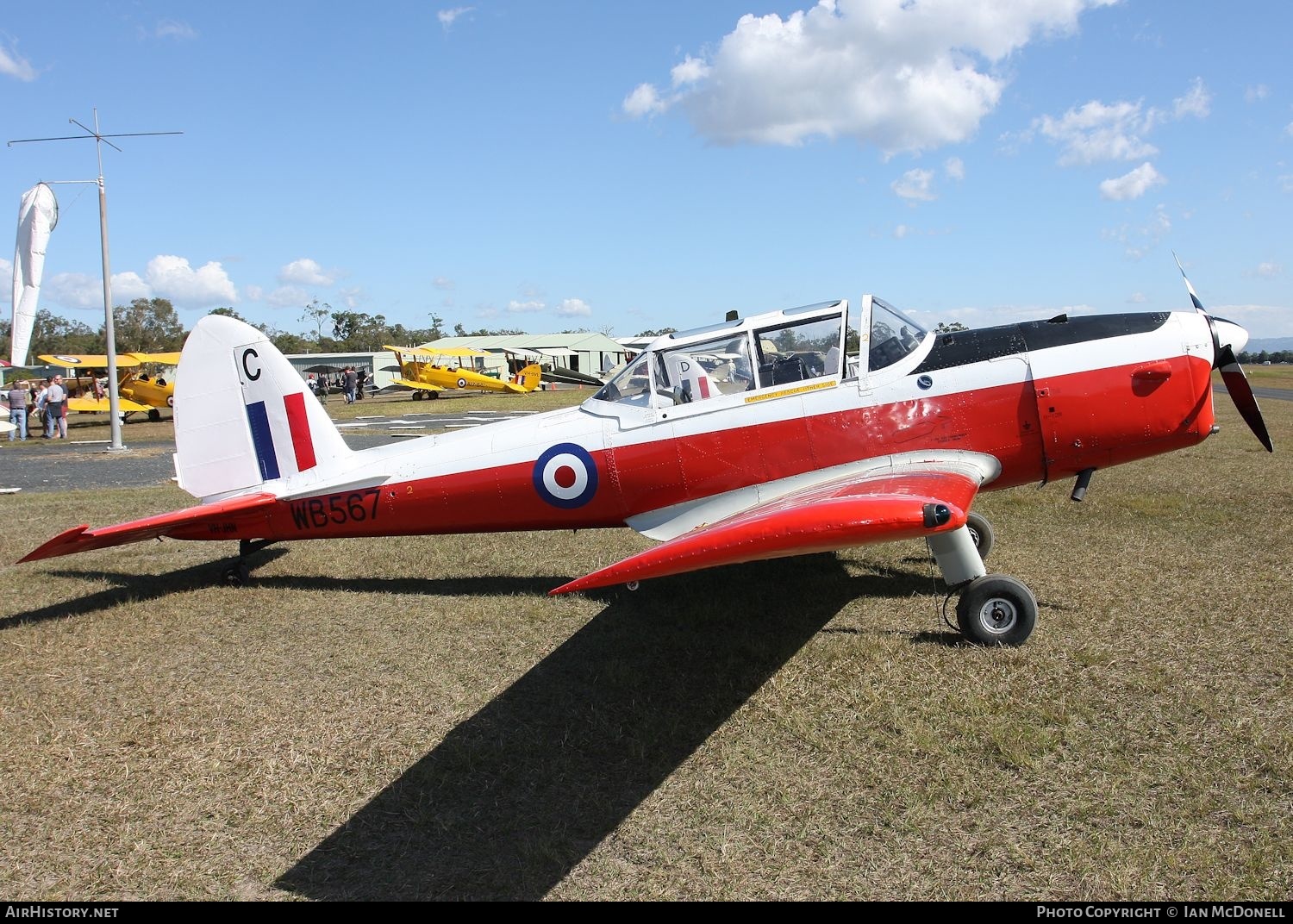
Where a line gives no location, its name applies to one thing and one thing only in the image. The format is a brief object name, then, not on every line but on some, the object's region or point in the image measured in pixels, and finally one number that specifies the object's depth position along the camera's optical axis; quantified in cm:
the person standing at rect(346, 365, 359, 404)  3877
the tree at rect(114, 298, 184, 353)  8975
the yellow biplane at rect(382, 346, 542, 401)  3938
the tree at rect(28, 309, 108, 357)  9300
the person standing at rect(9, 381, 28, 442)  2064
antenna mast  1623
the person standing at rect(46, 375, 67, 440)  2094
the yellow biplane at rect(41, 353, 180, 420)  2612
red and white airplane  562
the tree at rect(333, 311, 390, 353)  11200
